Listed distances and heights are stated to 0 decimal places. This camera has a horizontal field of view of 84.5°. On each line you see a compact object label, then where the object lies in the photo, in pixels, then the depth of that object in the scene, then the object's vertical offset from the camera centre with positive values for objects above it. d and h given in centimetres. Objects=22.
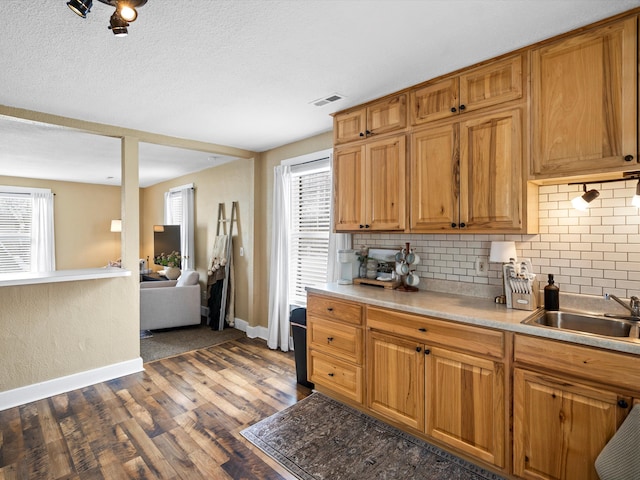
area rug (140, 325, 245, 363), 416 -130
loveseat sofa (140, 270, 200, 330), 480 -87
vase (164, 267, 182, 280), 605 -55
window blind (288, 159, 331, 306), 384 +16
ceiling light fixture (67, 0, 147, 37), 135 +91
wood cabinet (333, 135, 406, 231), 270 +45
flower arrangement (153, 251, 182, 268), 638 -35
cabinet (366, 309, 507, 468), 196 -92
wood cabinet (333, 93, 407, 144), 269 +98
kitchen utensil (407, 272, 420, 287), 277 -32
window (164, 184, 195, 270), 606 +29
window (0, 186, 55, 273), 659 +23
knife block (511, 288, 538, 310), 214 -38
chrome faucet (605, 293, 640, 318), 187 -37
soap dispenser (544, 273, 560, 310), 214 -36
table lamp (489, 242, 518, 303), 230 -10
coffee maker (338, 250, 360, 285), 316 -24
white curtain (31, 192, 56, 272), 679 +19
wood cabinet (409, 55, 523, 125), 213 +97
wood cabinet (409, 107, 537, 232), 212 +41
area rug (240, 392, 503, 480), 206 -136
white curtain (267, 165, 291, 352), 417 -29
